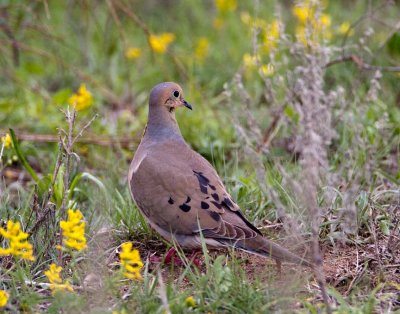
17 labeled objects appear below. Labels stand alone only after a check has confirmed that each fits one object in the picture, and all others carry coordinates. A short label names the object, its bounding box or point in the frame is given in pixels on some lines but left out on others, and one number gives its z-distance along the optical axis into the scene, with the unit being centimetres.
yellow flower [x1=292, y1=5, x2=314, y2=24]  1062
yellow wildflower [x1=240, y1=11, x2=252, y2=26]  1720
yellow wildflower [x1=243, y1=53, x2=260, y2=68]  1458
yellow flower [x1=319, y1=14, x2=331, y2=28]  1391
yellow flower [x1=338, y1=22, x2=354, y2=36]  1568
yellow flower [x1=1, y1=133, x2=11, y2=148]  962
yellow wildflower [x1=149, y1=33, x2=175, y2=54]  1447
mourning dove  882
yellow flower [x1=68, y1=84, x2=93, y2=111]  1206
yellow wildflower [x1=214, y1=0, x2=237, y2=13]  1780
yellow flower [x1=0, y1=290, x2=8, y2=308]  729
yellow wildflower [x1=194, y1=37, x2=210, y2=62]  1692
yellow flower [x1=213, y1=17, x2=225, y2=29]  1808
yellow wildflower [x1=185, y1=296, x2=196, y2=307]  764
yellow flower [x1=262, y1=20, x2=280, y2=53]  1081
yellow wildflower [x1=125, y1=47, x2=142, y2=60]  1677
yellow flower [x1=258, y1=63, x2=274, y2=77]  1065
